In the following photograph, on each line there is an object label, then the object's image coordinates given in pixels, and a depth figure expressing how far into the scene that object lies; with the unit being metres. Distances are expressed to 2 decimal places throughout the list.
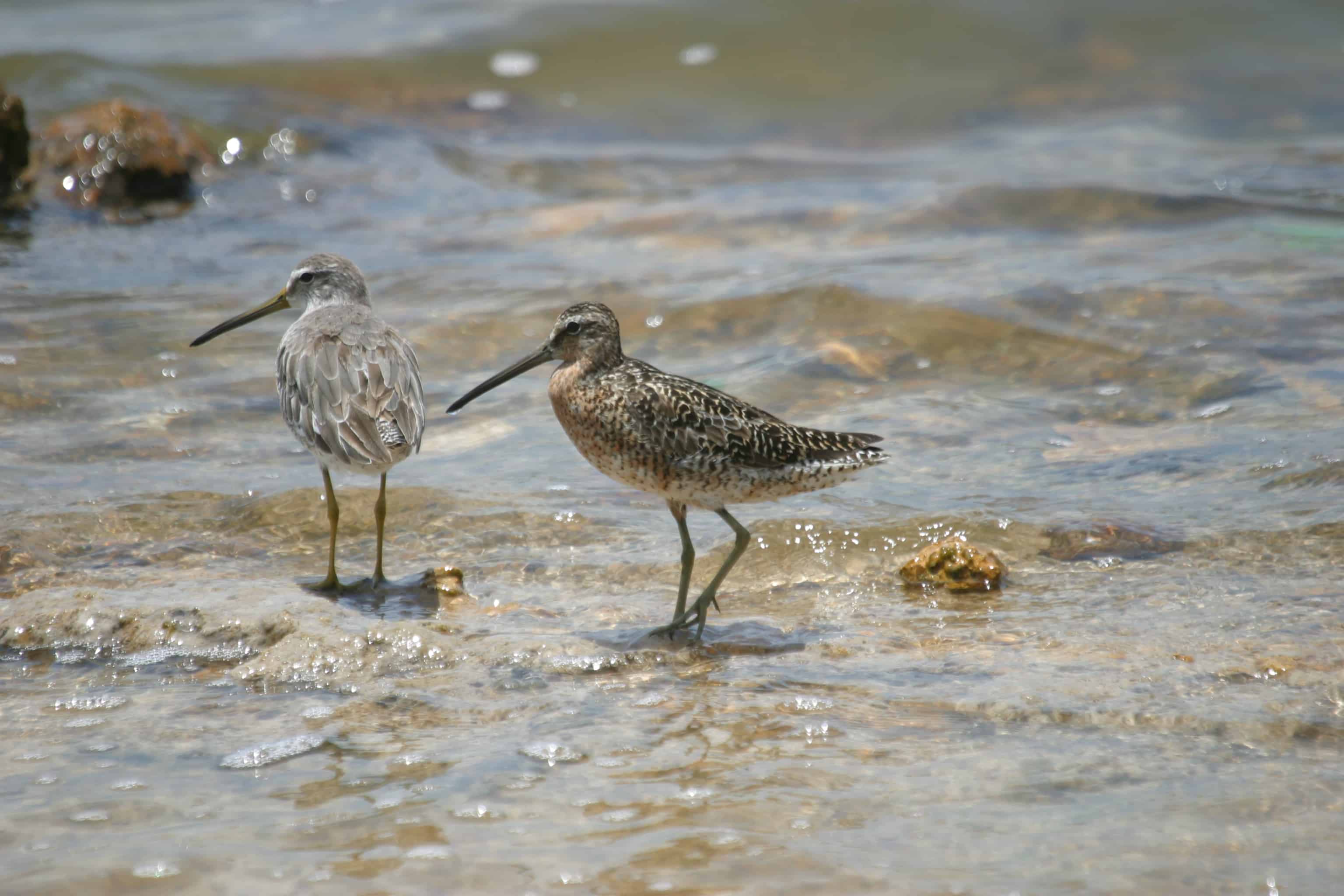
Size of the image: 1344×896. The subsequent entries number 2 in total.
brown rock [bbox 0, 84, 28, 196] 21.55
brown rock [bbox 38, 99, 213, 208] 22.55
